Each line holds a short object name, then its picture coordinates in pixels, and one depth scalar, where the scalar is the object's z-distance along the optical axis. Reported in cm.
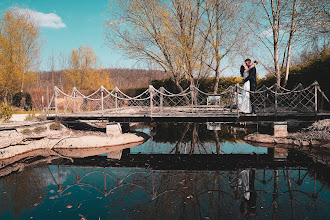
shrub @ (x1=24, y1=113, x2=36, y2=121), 1227
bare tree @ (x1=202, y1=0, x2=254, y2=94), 1606
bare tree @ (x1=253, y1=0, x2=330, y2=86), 1127
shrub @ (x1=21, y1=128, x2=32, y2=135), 899
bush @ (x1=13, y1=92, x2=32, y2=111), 2348
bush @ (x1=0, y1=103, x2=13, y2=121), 1117
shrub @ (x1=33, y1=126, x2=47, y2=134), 945
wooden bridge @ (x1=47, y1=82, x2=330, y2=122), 941
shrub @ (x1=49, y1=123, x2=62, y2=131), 1016
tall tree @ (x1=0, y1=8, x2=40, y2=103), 2084
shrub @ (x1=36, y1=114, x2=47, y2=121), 1154
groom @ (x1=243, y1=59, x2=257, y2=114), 951
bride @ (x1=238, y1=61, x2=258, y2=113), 949
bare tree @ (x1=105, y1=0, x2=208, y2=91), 1593
